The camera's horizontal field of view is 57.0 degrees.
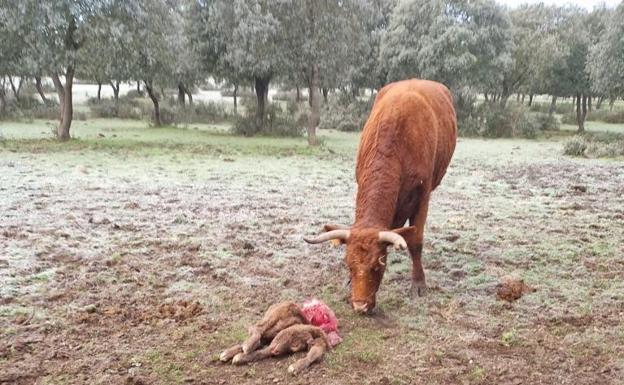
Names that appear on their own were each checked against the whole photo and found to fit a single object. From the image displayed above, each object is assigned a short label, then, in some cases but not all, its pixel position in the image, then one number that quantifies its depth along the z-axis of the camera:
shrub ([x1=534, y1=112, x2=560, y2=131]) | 29.28
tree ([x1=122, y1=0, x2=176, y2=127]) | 15.79
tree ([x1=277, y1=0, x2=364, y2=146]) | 16.44
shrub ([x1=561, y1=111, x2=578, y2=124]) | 34.38
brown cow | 4.18
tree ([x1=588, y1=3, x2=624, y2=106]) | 19.88
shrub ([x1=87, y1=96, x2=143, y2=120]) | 30.88
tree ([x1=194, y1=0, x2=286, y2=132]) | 16.67
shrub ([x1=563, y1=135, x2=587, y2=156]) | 17.06
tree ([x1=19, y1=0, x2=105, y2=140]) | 14.62
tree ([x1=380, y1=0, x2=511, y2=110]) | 23.50
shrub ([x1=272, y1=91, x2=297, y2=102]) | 44.01
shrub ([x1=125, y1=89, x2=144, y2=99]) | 39.75
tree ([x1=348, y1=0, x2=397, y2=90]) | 25.71
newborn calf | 3.82
